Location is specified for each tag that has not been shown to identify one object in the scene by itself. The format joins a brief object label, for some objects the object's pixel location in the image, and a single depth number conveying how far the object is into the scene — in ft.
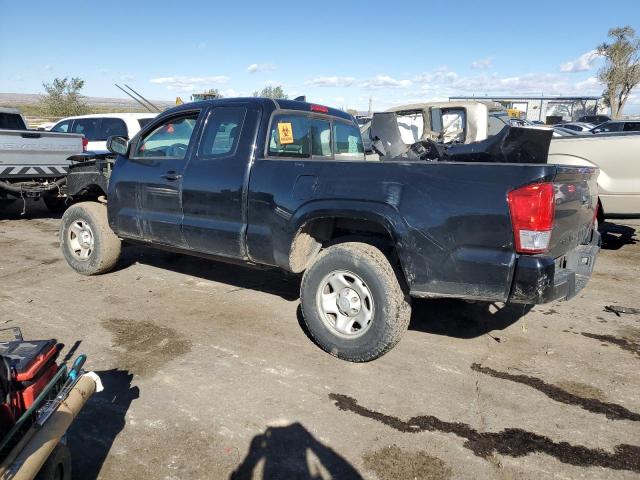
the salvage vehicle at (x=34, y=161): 25.64
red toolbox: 6.88
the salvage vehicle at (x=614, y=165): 21.34
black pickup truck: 9.98
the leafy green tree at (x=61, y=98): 91.66
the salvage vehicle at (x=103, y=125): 33.22
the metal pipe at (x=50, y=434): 5.94
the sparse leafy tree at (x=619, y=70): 141.49
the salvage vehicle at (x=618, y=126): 62.33
